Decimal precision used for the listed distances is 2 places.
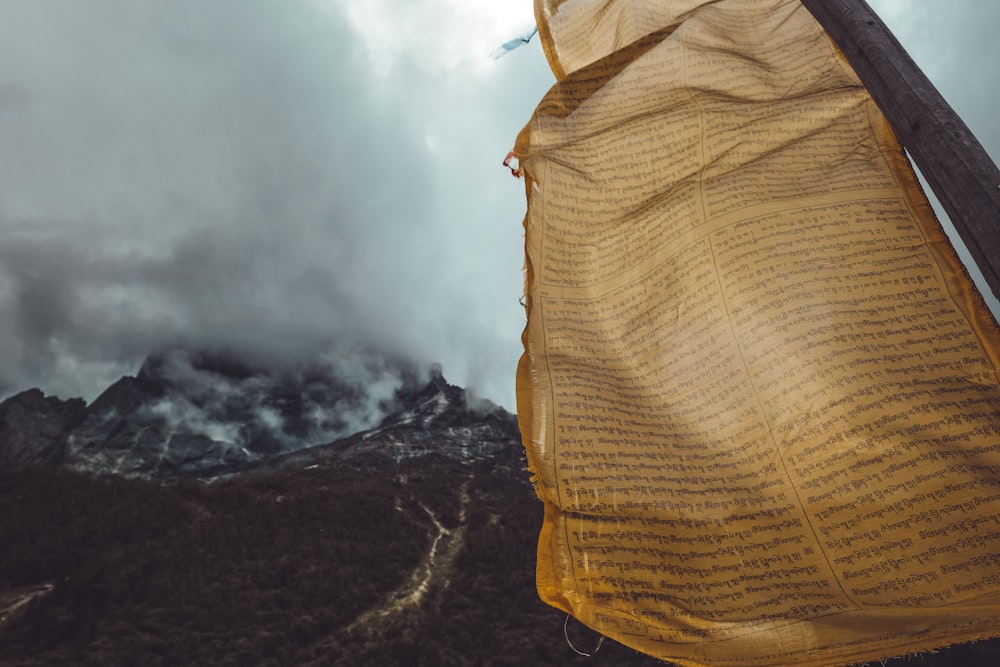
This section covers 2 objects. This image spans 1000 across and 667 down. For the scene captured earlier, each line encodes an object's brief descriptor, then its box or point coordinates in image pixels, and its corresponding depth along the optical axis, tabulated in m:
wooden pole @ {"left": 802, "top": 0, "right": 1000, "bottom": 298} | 1.09
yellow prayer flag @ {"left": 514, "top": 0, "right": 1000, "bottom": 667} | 1.15
